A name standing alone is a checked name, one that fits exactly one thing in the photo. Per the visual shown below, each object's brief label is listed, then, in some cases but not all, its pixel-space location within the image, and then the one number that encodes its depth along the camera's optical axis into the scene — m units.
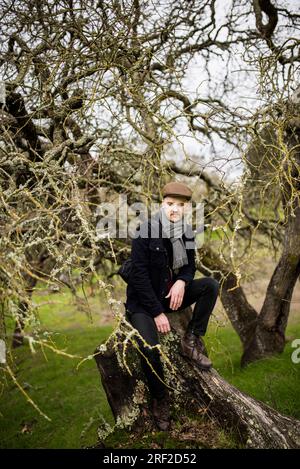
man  3.38
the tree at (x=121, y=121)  3.68
